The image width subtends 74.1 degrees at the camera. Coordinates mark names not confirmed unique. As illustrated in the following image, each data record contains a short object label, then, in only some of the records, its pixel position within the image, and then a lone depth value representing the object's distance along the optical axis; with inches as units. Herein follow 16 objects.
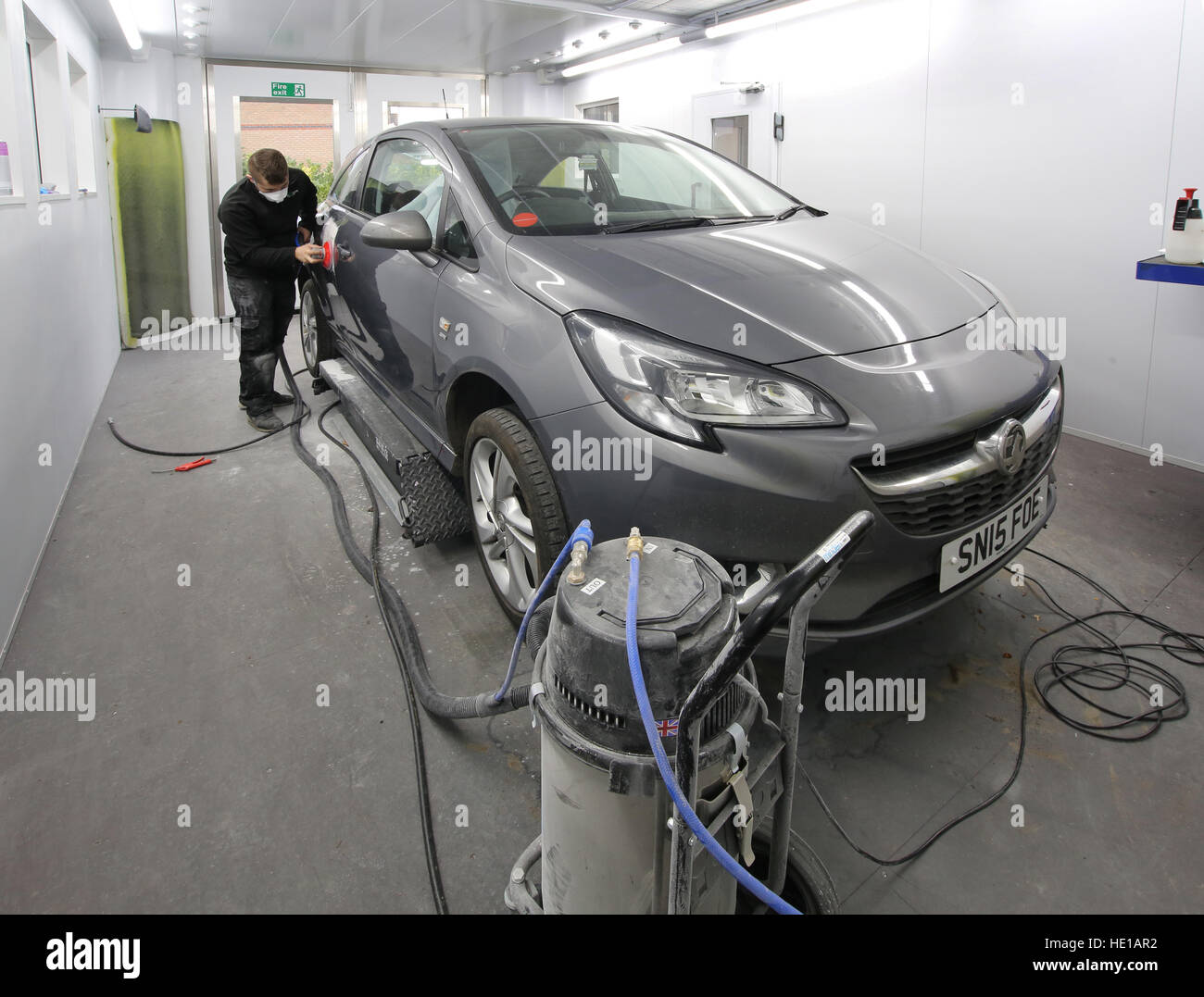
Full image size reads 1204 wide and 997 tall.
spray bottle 117.7
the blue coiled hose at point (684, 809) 39.6
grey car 65.4
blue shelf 114.9
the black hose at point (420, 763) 60.2
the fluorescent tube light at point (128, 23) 210.5
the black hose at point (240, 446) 157.2
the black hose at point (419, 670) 68.6
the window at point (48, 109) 177.0
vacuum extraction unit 41.2
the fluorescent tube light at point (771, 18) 211.2
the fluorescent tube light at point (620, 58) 282.9
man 161.6
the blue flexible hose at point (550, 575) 48.8
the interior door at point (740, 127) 235.3
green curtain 270.2
